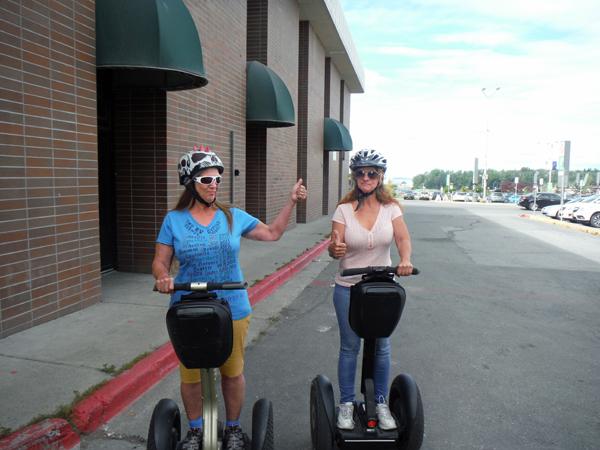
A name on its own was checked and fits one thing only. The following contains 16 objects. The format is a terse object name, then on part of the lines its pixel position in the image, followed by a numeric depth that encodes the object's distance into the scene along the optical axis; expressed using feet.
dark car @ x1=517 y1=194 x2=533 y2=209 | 118.42
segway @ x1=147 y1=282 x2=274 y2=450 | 7.34
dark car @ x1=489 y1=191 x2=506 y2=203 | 194.29
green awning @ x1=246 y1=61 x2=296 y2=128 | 35.15
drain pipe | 32.76
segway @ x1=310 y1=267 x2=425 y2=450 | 8.70
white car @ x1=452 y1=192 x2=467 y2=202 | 203.10
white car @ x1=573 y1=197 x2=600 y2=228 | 69.46
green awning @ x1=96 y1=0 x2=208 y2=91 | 18.93
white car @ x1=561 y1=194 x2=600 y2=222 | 76.22
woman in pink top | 9.68
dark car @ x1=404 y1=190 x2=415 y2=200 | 237.57
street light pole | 172.35
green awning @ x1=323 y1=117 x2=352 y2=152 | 66.80
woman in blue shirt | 8.56
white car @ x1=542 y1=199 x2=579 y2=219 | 85.51
